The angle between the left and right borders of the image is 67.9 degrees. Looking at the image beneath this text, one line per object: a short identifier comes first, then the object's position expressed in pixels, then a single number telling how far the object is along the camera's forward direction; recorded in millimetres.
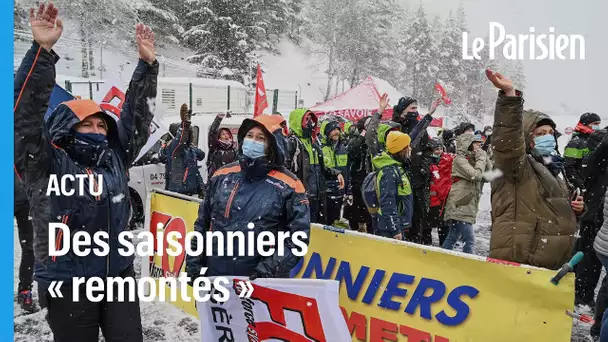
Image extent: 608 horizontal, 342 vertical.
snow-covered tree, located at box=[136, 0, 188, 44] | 33688
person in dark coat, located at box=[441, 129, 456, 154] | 9515
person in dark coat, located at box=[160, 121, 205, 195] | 7137
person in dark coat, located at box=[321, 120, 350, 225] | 6641
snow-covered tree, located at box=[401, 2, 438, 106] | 45656
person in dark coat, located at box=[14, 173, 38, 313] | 4518
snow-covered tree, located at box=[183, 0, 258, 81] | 33469
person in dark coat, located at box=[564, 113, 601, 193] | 6109
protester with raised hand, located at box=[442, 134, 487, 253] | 5723
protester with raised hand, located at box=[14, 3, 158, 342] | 2264
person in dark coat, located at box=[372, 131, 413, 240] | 4293
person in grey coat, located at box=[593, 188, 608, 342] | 3449
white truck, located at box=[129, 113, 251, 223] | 8016
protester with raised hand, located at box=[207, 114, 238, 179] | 7707
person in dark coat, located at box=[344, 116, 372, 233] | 8016
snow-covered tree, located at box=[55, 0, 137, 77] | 31969
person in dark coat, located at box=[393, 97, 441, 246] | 6152
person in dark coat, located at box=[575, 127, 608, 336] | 4826
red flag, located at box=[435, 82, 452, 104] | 8132
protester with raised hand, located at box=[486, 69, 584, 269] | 2811
